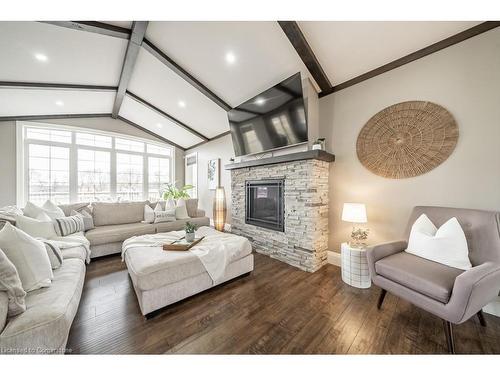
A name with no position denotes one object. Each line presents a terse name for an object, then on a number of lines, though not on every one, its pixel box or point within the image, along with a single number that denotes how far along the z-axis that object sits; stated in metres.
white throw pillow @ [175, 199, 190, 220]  3.85
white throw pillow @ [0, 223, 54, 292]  1.19
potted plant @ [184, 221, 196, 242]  2.18
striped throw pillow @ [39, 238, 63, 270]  1.54
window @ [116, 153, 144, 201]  5.35
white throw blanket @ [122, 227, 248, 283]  1.87
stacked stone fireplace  2.44
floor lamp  4.54
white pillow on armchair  1.46
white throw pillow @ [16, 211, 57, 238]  2.11
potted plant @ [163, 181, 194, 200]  5.29
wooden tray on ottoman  1.89
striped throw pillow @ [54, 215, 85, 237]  2.52
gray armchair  1.16
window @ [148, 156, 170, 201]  5.88
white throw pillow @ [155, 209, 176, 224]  3.56
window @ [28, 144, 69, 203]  4.21
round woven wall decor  1.86
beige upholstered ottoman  1.51
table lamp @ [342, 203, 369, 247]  2.09
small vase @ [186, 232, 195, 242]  2.17
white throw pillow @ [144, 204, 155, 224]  3.55
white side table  2.02
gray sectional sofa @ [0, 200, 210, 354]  0.91
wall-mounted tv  2.53
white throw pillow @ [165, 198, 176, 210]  3.81
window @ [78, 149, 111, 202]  4.81
